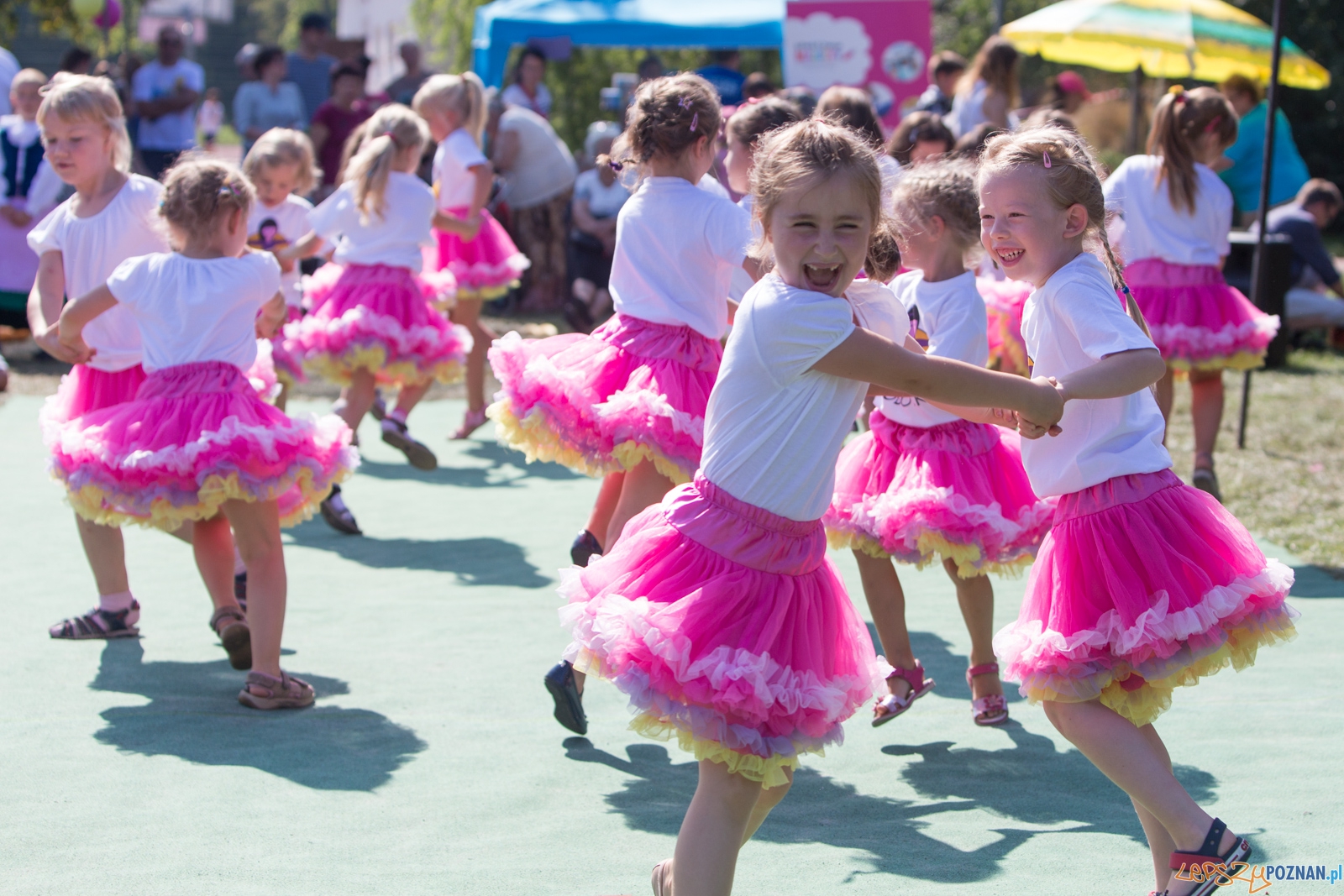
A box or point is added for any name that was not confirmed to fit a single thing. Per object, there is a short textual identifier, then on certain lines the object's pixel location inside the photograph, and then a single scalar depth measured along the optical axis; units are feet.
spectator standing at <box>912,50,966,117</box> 35.69
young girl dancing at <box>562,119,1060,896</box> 8.74
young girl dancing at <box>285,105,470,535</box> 22.67
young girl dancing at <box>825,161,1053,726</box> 13.21
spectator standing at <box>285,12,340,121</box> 49.26
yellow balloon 59.82
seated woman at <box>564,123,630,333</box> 40.40
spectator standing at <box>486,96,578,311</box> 42.91
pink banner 41.98
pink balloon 60.18
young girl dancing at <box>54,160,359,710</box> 13.83
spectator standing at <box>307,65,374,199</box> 42.29
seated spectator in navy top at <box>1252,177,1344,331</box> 39.09
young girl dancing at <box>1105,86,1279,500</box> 21.85
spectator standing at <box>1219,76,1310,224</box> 31.27
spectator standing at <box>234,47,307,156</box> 44.70
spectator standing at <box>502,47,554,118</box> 45.91
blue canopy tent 46.03
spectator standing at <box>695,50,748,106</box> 43.93
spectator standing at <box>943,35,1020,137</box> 29.55
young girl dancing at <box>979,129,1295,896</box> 9.25
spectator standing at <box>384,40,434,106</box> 48.08
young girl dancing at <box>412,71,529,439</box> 26.55
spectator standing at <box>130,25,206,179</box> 41.83
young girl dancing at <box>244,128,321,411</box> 22.36
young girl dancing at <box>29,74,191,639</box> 15.74
